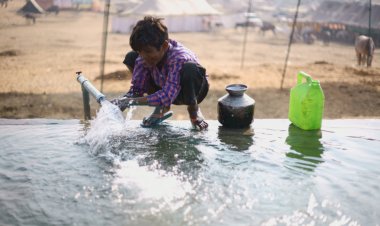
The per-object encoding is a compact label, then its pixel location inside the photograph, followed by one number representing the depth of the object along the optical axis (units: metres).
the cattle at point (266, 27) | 26.22
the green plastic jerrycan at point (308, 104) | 3.59
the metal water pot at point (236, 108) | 3.59
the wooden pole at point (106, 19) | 6.92
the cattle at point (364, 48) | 12.84
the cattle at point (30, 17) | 21.97
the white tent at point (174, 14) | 24.45
